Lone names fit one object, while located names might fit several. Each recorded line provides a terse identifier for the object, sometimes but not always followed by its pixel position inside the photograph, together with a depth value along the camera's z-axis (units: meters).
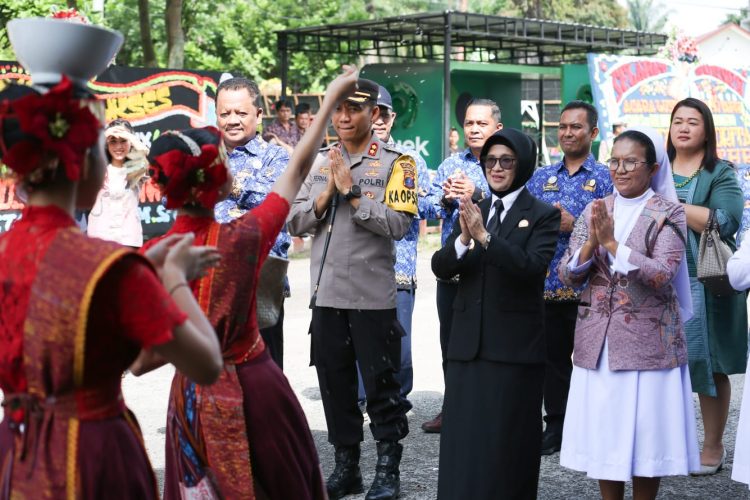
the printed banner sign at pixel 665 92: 18.97
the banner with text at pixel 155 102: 13.70
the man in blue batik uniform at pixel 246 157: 5.73
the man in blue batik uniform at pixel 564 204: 6.61
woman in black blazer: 4.93
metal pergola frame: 19.41
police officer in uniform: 5.63
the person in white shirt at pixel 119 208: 8.41
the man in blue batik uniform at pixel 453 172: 6.91
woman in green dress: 6.24
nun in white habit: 5.07
